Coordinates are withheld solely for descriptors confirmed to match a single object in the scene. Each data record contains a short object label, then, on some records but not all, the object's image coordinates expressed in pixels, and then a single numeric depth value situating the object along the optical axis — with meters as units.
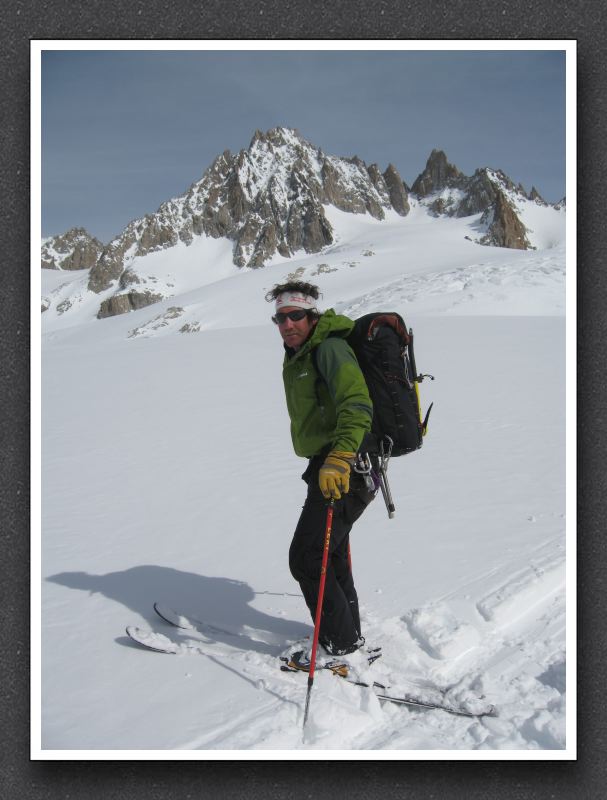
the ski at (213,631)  4.02
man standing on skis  3.30
